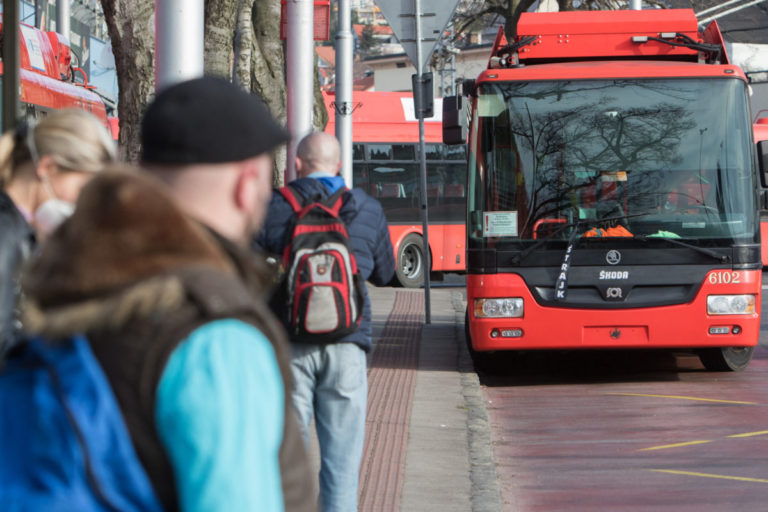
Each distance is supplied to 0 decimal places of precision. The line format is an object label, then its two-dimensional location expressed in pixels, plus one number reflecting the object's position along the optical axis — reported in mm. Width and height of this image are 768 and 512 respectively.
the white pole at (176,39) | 9154
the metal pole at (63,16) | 43764
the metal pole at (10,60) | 7956
